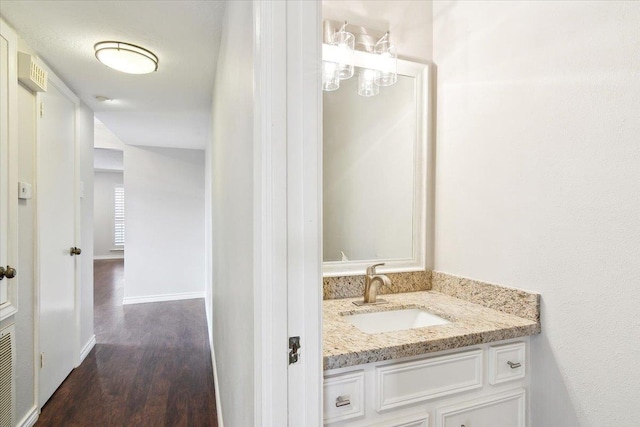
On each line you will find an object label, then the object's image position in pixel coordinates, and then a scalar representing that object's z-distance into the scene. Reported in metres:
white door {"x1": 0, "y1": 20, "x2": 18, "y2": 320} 1.66
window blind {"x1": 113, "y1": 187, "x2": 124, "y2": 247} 8.91
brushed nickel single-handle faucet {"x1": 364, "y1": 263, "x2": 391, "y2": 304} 1.48
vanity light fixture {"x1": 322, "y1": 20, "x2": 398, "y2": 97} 1.58
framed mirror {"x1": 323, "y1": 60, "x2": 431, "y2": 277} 1.66
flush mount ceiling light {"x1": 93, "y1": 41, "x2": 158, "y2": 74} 1.95
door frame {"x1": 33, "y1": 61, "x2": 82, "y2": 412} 2.05
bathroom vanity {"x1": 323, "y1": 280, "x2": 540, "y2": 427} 0.97
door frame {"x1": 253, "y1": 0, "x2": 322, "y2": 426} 0.66
